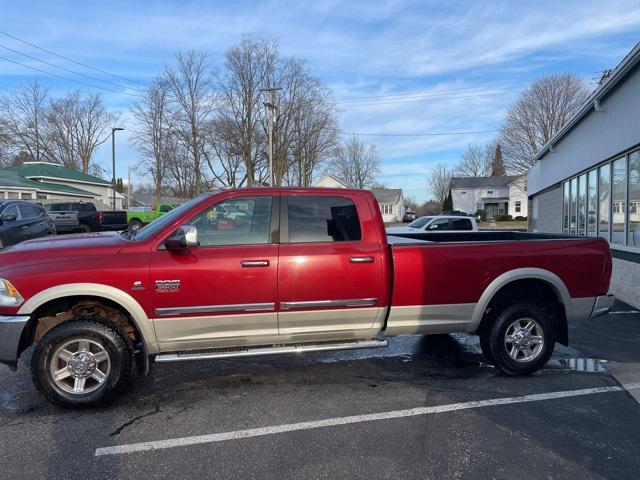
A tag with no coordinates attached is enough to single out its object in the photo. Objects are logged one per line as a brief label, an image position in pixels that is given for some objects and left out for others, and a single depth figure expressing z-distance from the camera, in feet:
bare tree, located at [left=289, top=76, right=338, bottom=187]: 160.56
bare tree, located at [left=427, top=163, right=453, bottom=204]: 306.14
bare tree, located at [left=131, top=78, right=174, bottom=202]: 164.66
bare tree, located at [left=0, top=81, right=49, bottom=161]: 189.06
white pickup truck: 52.06
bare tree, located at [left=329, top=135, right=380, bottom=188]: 275.39
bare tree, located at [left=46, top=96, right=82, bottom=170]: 203.21
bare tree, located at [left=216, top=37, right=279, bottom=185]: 153.38
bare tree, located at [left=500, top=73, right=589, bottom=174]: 168.45
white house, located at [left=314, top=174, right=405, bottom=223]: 292.61
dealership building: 30.89
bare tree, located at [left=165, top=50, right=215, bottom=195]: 159.53
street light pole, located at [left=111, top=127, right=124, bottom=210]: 139.44
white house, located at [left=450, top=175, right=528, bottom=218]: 230.48
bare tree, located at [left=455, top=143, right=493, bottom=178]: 290.35
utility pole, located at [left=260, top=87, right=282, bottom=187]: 110.73
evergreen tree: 283.79
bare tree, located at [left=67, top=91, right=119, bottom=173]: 212.02
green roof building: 114.62
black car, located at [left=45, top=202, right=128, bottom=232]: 81.66
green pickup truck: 92.66
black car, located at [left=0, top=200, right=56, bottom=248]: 37.83
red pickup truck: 13.69
